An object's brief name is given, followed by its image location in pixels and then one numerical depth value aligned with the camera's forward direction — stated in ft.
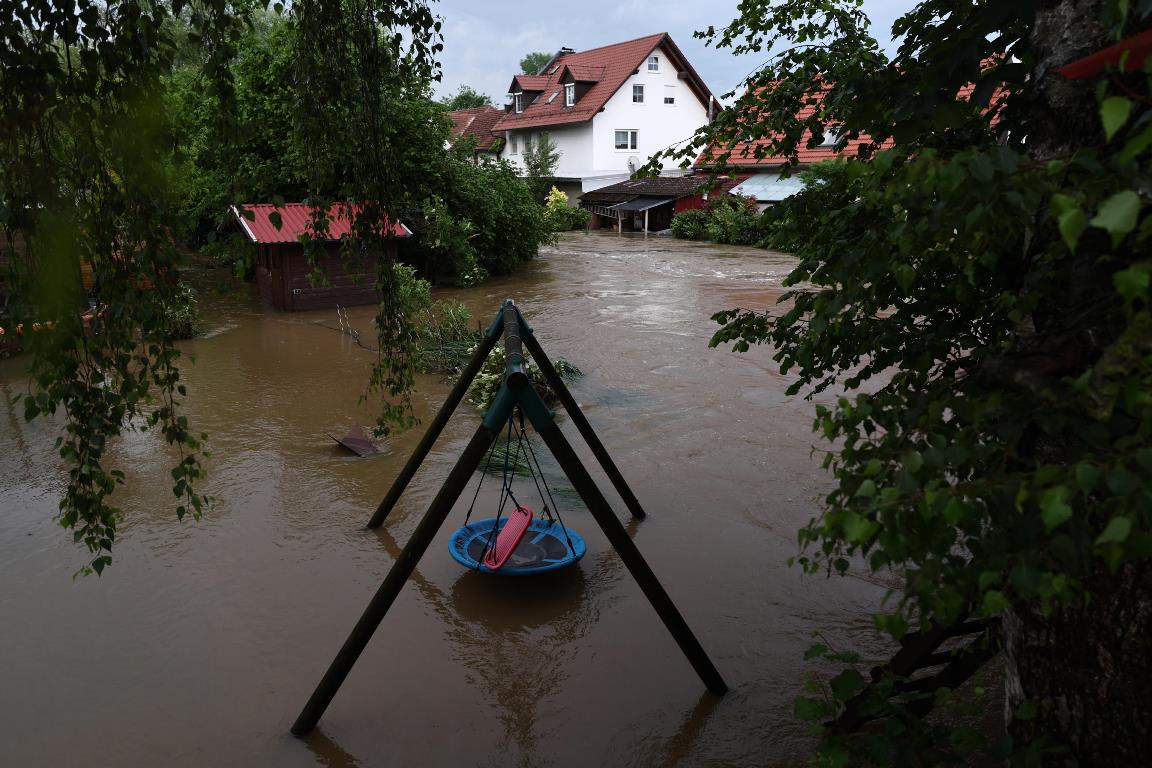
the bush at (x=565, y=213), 126.31
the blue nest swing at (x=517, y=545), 22.43
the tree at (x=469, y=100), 240.36
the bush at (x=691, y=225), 118.42
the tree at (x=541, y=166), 135.33
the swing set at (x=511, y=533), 15.33
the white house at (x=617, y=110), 133.59
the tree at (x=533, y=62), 367.04
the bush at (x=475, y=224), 70.23
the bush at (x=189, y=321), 53.01
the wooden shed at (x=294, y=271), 60.51
